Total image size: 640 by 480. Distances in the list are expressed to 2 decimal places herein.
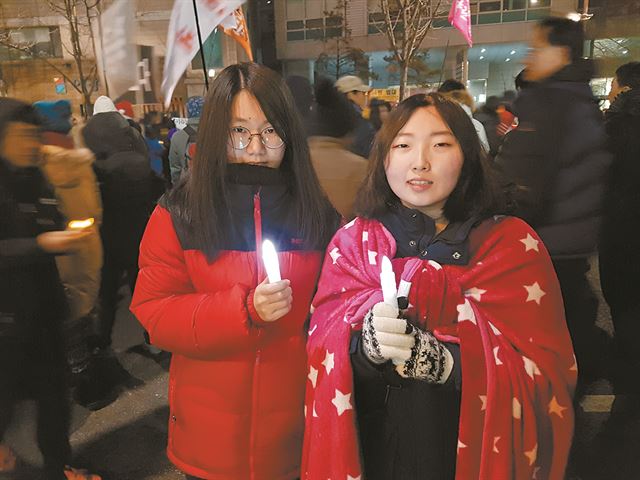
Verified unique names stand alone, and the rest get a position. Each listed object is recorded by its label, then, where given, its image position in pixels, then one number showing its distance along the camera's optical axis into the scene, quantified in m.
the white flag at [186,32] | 2.66
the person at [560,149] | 2.59
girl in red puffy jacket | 1.53
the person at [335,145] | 3.09
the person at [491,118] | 4.88
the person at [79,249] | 3.02
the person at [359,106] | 3.90
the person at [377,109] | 5.56
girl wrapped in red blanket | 1.30
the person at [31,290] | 2.47
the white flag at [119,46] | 2.86
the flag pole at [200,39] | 2.53
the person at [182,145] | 4.88
